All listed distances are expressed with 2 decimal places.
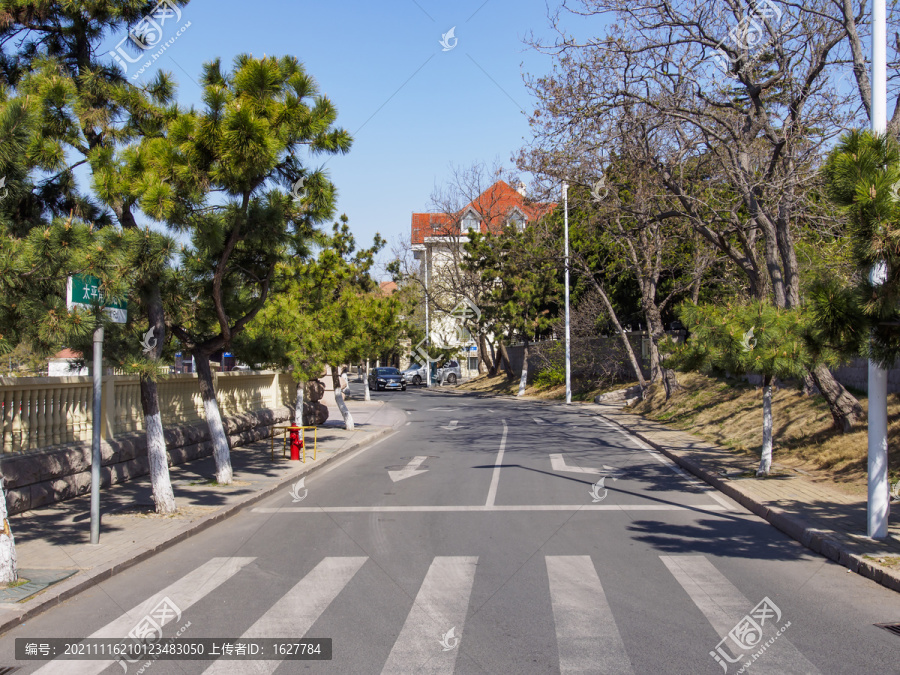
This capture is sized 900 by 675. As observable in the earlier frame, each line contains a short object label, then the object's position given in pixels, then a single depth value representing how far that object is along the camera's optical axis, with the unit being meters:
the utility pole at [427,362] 49.75
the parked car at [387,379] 50.62
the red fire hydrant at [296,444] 14.95
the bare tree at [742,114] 13.41
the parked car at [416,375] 61.62
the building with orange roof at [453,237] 43.45
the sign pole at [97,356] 6.96
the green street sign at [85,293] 6.61
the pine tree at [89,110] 8.68
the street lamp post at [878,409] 7.50
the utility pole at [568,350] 31.40
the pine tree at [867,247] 6.06
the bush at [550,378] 39.94
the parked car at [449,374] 60.16
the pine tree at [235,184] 8.51
